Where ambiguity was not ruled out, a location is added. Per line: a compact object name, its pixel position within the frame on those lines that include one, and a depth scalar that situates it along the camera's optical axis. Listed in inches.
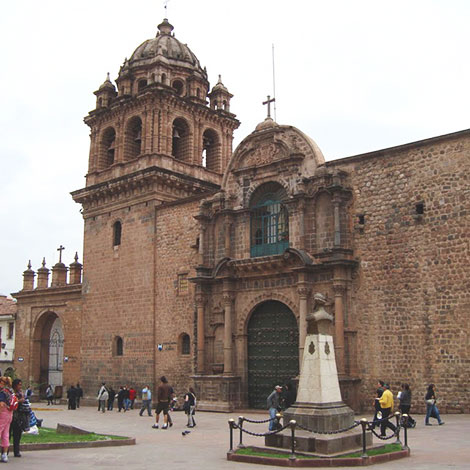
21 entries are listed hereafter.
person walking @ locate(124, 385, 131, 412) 969.7
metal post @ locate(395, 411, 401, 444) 474.8
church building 755.4
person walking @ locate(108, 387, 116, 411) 1016.2
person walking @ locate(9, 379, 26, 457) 443.8
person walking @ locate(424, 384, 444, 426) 635.5
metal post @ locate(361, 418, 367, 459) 416.8
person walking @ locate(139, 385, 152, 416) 864.8
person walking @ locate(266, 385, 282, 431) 622.6
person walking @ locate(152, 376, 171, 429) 679.7
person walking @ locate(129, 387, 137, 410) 1002.1
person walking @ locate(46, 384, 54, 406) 1195.9
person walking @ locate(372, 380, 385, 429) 605.0
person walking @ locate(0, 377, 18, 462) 413.4
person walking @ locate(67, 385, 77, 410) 1033.6
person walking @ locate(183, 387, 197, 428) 677.3
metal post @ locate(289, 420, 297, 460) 418.9
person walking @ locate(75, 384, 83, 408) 1046.4
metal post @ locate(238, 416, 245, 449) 462.8
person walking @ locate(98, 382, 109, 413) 959.0
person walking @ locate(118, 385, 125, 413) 964.1
